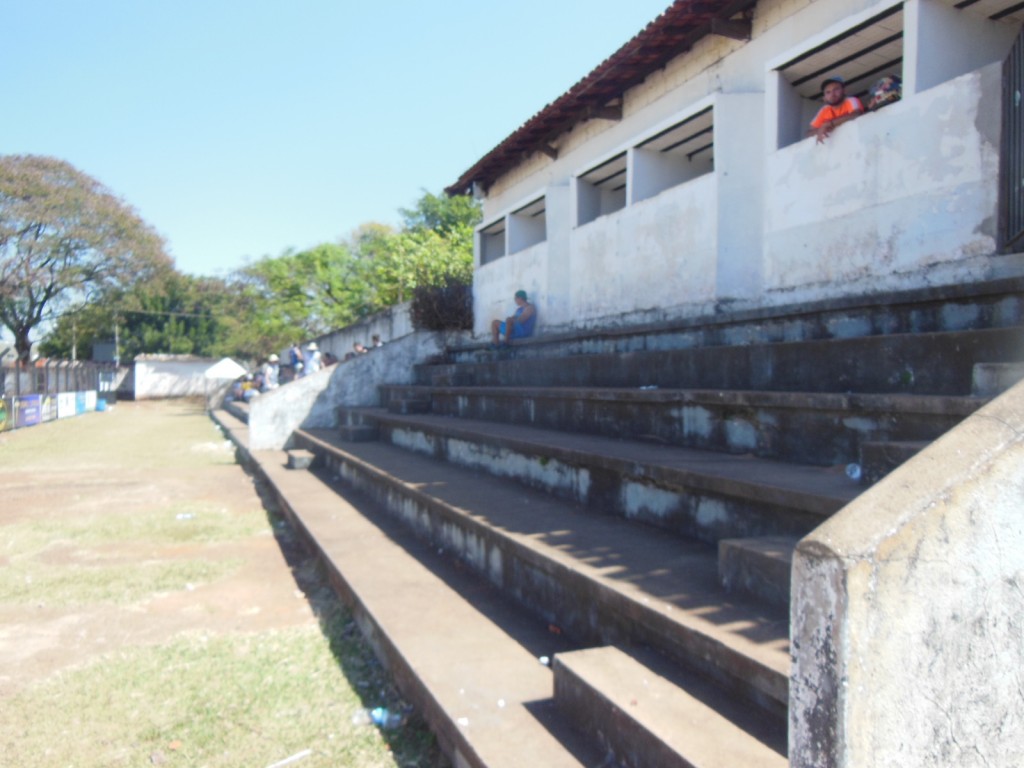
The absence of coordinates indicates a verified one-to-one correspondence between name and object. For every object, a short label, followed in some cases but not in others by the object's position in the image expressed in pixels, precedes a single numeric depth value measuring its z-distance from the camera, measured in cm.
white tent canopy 3394
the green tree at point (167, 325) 4797
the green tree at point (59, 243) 3119
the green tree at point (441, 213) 3434
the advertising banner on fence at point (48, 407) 2384
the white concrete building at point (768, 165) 494
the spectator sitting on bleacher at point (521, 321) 1088
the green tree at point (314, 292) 3503
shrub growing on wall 1399
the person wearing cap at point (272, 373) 2236
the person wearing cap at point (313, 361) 1845
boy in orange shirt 575
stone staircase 247
